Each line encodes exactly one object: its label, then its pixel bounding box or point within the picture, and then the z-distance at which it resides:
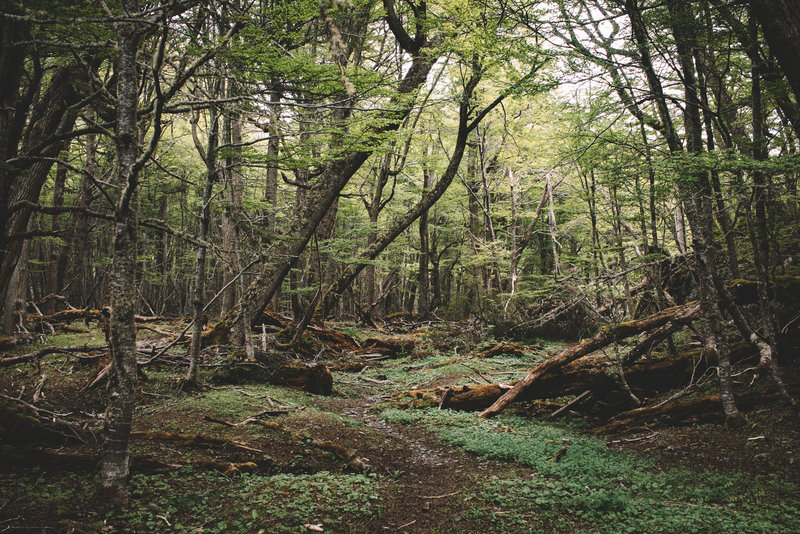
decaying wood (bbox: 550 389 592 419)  6.76
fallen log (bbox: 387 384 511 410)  7.37
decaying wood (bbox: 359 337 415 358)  12.88
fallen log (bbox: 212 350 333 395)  7.59
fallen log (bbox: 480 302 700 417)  6.50
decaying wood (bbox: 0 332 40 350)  8.07
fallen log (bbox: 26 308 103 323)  12.39
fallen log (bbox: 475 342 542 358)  11.56
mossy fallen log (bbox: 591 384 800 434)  5.21
